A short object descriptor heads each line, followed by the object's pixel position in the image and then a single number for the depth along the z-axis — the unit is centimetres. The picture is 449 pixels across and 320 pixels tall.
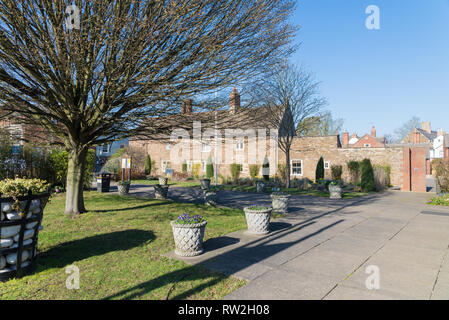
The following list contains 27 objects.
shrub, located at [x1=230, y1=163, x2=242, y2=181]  2628
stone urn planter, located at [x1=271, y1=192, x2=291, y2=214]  1011
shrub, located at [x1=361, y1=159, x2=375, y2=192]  1838
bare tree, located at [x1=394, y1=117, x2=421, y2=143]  5306
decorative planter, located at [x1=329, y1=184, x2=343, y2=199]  1493
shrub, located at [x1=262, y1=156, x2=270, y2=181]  2436
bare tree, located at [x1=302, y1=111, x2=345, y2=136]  3868
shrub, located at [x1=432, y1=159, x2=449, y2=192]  1627
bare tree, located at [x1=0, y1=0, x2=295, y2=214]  568
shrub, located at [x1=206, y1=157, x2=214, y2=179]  2848
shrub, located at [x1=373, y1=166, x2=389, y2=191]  1969
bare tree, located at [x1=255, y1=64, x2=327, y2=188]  1938
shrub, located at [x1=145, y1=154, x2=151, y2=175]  3322
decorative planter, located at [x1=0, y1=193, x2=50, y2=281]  388
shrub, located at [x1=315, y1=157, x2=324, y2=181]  2122
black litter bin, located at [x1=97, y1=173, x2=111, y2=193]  1536
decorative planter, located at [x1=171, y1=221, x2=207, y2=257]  515
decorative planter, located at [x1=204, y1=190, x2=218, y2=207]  1190
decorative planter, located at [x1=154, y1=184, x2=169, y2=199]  1319
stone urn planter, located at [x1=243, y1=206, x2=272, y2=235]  685
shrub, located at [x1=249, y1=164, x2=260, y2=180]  2547
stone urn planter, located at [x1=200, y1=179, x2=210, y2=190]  1902
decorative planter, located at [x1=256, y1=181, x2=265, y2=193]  1812
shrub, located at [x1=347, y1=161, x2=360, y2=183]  2166
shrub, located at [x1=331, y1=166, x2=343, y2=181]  2184
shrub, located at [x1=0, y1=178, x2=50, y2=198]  398
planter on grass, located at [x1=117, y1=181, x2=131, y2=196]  1477
